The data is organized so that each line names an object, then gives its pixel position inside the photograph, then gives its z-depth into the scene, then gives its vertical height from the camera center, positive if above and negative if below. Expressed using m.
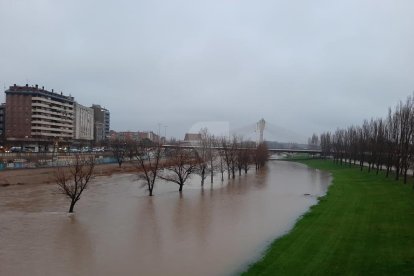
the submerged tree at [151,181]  37.51 -2.96
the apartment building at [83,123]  155.12 +9.25
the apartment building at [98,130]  186.96 +7.90
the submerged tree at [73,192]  28.45 -2.98
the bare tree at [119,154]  80.96 -1.16
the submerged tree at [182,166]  41.65 -1.82
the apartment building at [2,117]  126.19 +8.18
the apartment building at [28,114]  119.81 +9.02
